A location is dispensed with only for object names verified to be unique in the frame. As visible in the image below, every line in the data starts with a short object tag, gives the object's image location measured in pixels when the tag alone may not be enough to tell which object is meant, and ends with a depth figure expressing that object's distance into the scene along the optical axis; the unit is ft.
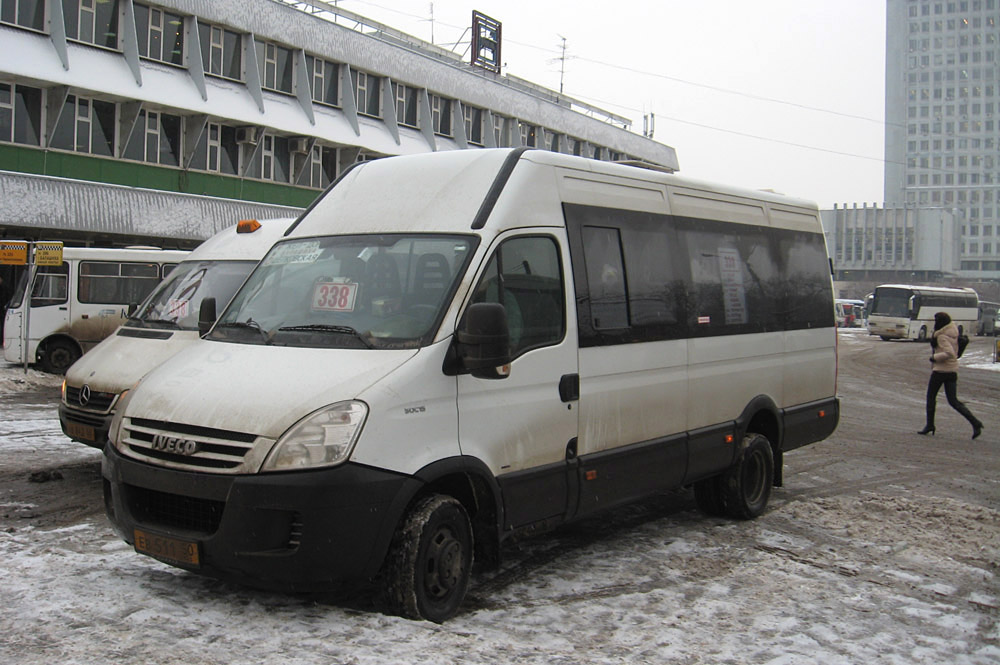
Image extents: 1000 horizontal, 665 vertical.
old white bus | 62.80
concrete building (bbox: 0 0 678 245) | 87.71
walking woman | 48.39
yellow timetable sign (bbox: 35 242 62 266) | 60.18
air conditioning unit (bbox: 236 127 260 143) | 109.60
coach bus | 162.30
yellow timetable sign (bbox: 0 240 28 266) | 62.54
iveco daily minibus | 15.40
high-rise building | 549.13
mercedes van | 28.07
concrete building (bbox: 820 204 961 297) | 418.51
